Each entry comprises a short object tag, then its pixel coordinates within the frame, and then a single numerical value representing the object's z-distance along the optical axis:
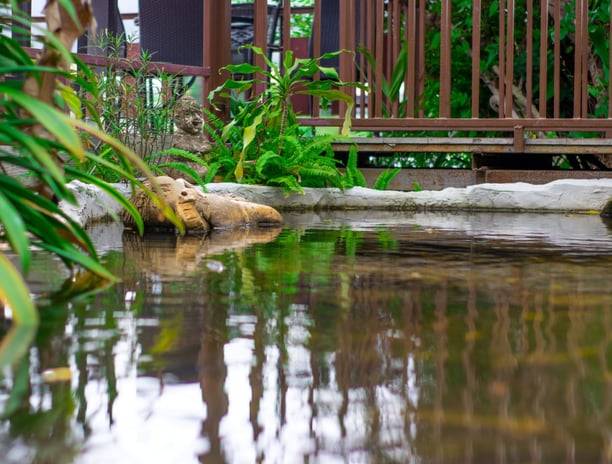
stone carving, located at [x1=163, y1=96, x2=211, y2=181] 7.08
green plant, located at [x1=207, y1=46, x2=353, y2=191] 6.78
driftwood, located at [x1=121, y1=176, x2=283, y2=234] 4.97
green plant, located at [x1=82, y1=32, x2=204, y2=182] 6.03
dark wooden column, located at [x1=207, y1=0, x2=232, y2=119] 7.72
